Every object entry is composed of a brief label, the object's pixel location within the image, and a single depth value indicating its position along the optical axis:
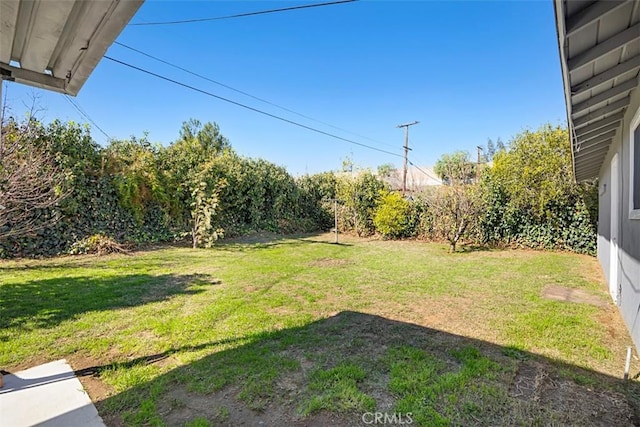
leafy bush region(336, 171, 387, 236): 12.65
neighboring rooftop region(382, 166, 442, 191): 19.86
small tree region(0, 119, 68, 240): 5.45
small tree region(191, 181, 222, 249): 9.53
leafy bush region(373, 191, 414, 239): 11.48
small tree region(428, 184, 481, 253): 9.27
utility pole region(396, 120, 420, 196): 19.06
